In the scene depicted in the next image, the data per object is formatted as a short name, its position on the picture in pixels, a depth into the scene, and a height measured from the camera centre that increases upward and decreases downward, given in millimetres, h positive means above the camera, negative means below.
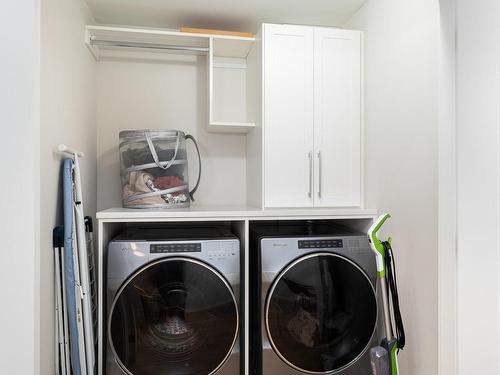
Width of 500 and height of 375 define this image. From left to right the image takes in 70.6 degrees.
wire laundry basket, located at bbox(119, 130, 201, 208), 1877 +103
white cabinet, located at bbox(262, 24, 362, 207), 1884 +387
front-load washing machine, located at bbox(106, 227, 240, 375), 1585 -543
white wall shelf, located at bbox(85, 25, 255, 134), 2008 +848
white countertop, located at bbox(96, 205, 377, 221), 1636 -125
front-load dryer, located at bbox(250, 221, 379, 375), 1667 -564
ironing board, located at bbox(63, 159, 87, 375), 1410 -391
